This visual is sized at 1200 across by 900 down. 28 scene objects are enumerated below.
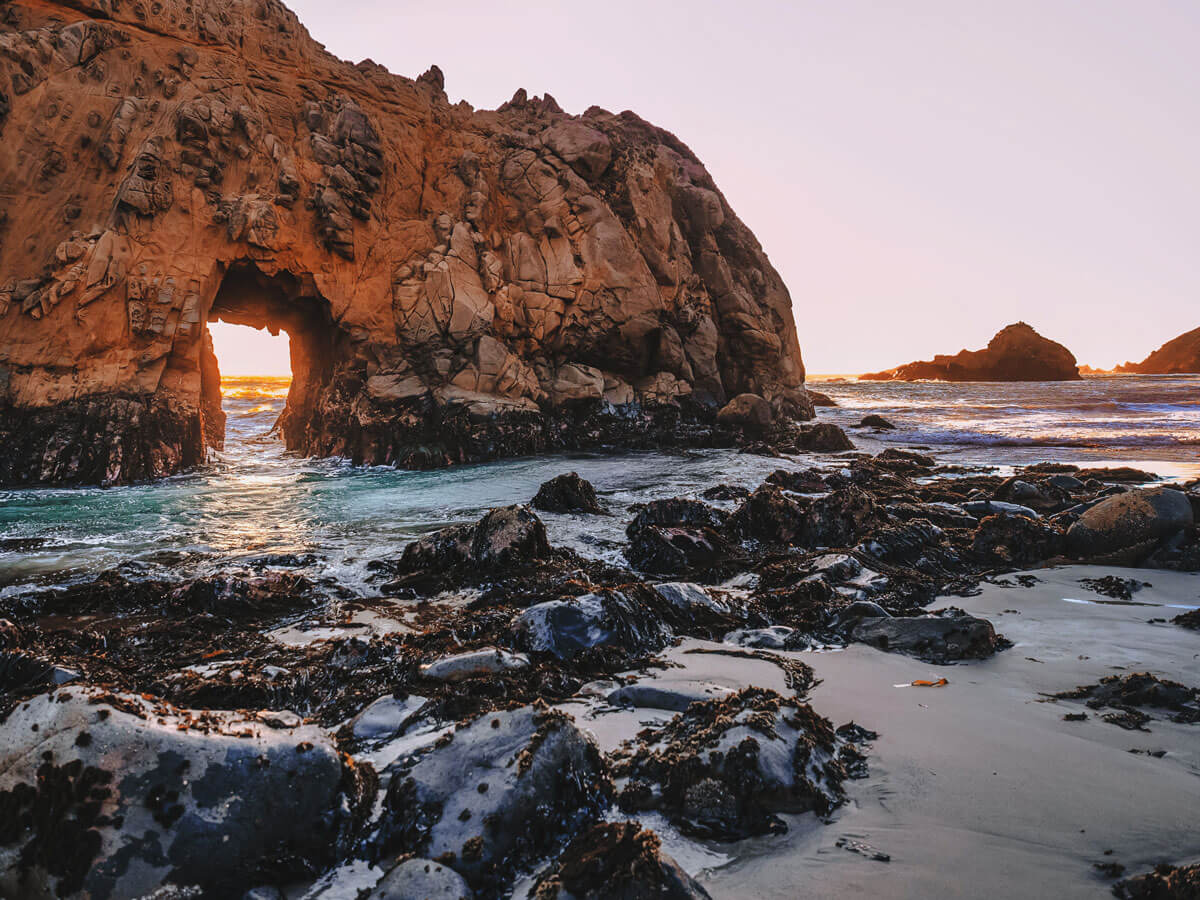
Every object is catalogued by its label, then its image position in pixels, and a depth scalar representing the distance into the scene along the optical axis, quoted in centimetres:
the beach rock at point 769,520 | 687
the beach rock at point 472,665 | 321
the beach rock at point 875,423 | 2352
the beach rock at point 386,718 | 271
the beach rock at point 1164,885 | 156
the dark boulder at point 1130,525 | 546
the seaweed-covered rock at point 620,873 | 157
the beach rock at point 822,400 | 3507
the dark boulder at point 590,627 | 364
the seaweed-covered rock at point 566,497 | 862
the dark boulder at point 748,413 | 1925
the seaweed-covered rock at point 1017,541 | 569
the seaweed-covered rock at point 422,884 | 168
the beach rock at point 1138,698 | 262
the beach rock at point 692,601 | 423
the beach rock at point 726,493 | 939
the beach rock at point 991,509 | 717
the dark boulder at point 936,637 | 343
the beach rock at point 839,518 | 672
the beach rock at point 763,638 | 380
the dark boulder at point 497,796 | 188
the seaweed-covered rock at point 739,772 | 206
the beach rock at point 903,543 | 559
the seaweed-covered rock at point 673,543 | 580
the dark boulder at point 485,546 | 566
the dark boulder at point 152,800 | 171
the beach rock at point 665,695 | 291
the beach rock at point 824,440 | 1706
